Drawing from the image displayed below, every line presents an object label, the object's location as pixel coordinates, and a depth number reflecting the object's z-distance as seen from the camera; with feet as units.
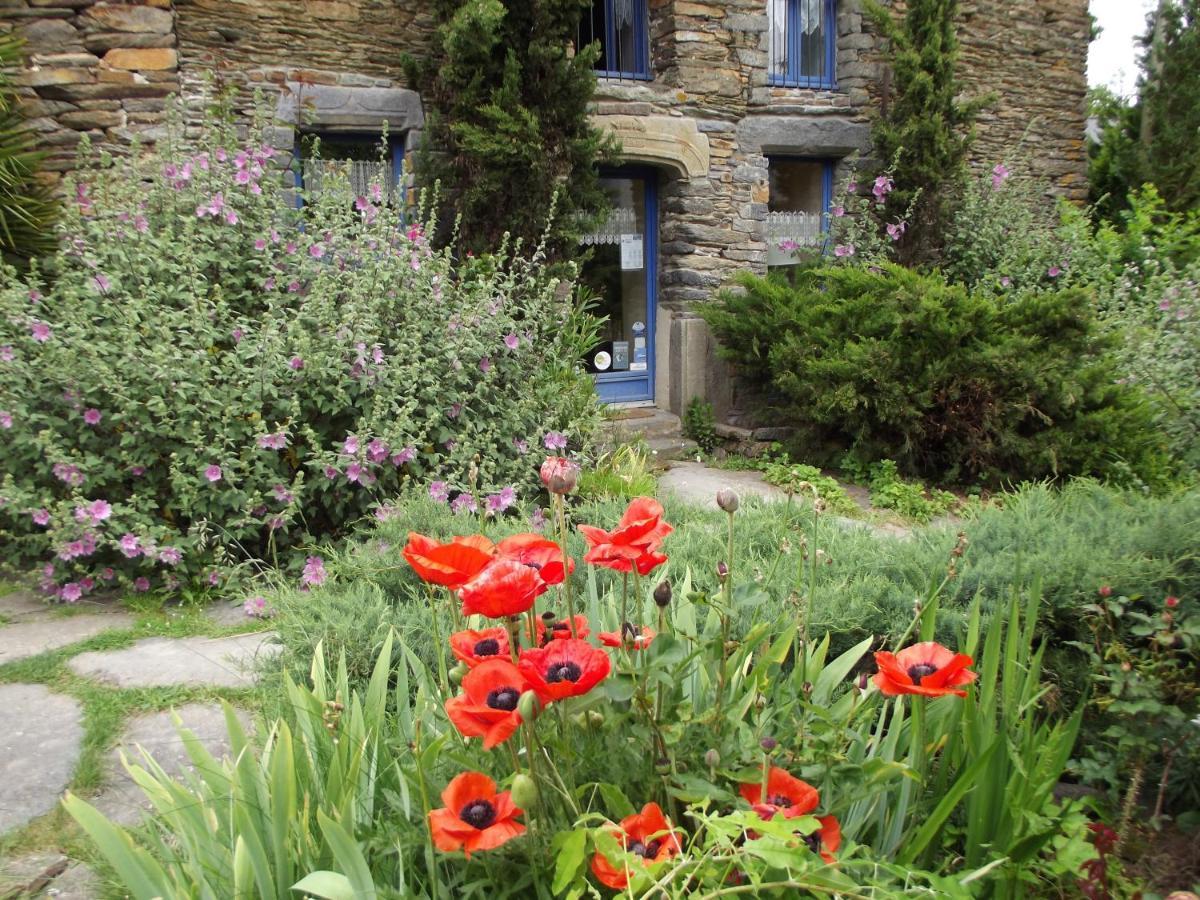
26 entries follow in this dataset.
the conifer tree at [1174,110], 32.99
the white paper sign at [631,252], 26.02
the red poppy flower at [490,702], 3.73
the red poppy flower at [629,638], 4.56
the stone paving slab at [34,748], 7.72
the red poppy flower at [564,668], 3.84
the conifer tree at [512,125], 20.06
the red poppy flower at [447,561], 4.26
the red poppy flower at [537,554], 4.46
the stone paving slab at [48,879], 6.40
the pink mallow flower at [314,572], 12.33
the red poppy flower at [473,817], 3.66
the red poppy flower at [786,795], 4.22
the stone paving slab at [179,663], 9.95
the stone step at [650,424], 24.25
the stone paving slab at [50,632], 11.27
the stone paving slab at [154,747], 7.75
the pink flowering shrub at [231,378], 13.01
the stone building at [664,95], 18.76
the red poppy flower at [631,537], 4.37
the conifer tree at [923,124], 25.49
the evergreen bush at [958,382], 17.99
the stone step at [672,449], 24.12
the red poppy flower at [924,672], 4.24
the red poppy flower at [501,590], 3.82
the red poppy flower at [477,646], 4.39
